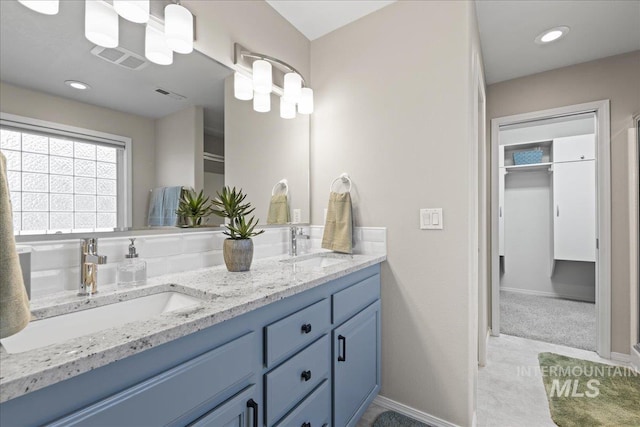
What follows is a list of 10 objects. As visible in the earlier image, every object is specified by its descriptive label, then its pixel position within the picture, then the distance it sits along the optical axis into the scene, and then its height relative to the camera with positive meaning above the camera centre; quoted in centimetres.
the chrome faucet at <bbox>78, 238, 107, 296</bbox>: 98 -18
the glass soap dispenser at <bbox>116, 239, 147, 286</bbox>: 109 -20
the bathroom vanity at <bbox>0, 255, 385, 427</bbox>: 53 -36
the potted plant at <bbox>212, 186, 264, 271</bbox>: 134 -8
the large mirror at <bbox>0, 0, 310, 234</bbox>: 95 +44
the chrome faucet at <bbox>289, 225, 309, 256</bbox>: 189 -16
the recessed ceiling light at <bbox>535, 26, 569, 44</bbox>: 215 +132
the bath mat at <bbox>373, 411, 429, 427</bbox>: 163 -116
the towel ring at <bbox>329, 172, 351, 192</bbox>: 198 +24
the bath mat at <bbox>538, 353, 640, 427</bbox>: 170 -117
